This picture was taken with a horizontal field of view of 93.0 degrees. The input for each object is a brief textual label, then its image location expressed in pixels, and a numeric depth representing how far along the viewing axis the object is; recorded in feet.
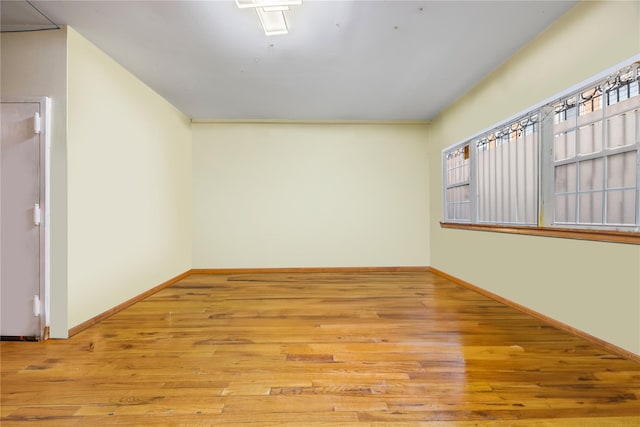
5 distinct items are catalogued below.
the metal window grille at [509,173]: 10.16
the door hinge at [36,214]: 8.20
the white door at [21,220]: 8.21
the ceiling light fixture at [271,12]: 7.23
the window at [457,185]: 14.61
